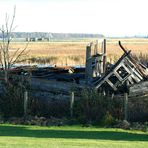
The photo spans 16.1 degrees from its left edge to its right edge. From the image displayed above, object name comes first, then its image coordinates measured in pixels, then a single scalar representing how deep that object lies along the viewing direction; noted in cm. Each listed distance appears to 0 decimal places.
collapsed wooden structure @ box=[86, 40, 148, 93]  2595
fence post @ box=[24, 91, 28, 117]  2412
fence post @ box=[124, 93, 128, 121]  2297
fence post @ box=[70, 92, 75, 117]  2359
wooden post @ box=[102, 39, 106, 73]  2870
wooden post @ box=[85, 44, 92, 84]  2714
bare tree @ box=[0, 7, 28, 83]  2759
